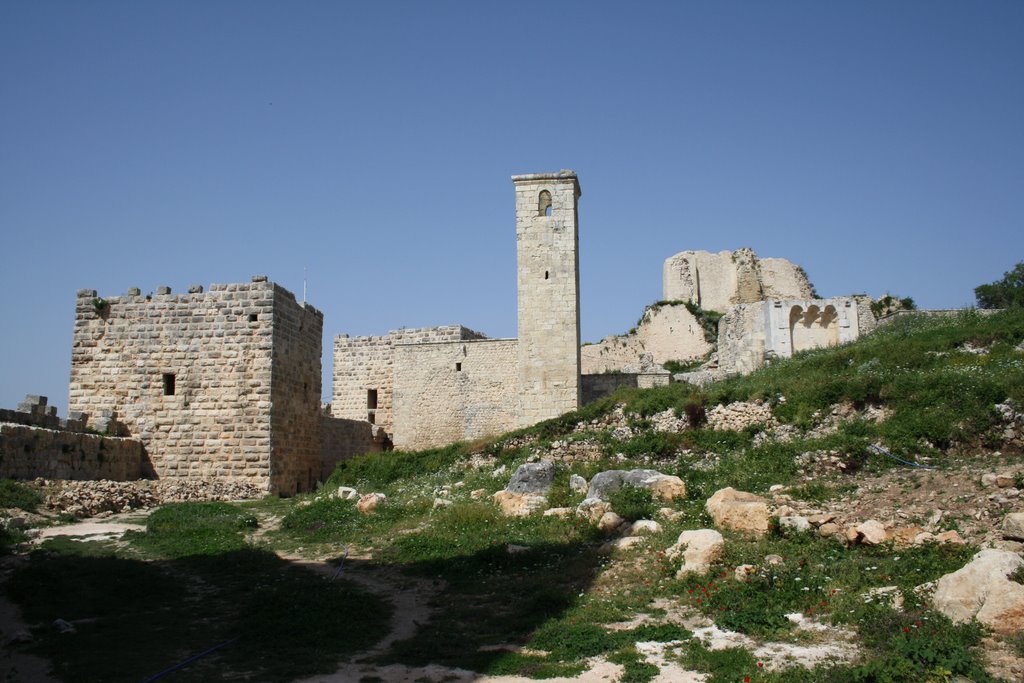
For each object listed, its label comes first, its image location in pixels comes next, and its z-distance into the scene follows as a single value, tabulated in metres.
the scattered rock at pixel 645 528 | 10.11
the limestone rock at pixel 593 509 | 11.11
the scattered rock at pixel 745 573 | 8.19
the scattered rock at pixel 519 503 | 12.24
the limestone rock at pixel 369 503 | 13.64
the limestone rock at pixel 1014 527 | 7.93
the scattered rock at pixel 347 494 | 14.94
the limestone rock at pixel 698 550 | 8.60
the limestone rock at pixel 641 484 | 11.73
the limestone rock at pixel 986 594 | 6.52
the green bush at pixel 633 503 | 10.91
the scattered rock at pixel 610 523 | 10.63
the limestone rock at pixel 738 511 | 9.75
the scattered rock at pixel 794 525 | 9.35
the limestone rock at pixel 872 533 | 8.69
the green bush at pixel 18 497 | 12.03
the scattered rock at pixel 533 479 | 13.56
